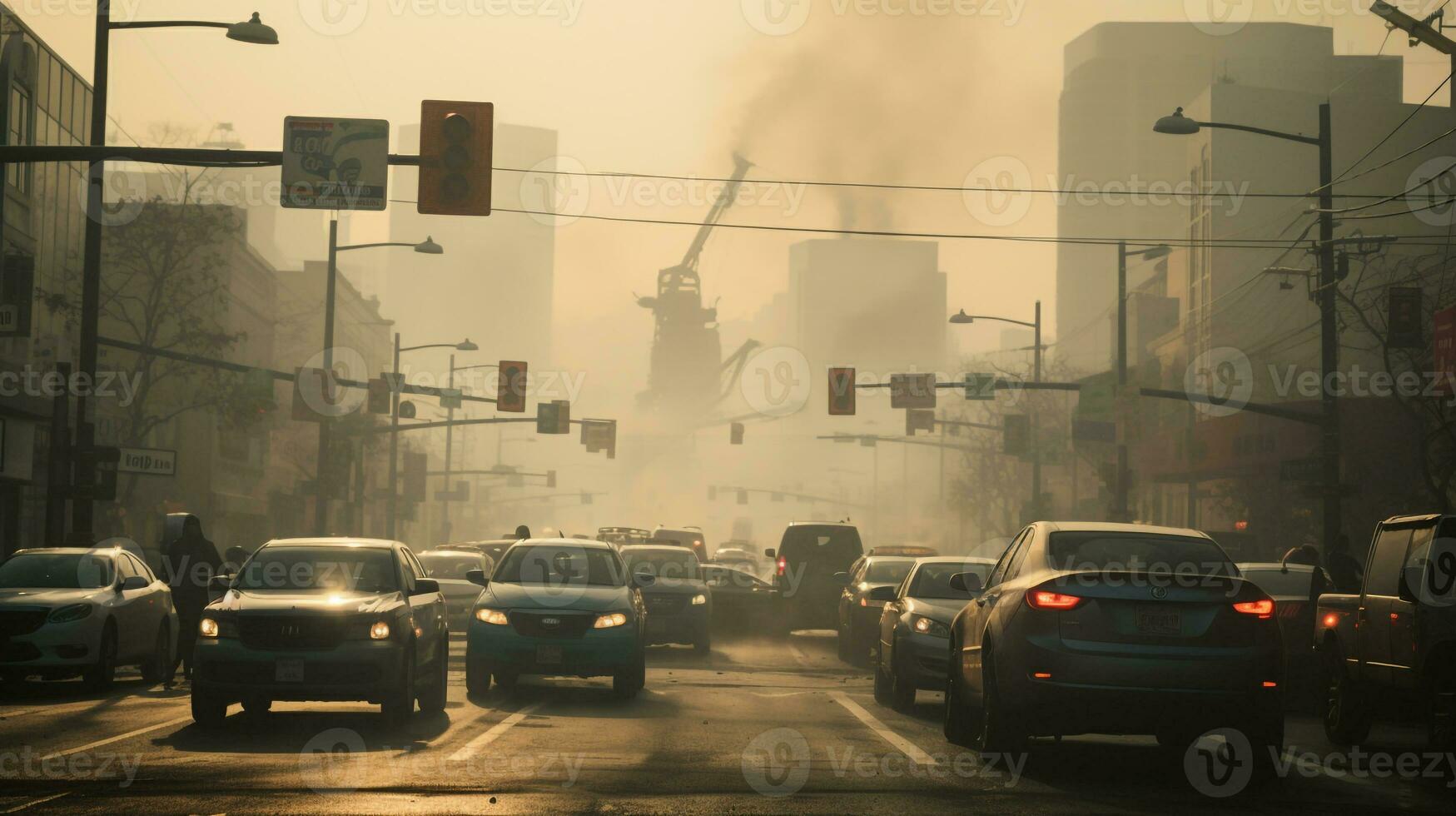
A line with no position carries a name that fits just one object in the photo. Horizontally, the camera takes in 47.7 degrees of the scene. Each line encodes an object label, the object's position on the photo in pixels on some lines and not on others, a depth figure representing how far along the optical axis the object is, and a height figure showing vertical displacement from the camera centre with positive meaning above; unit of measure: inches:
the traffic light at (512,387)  1923.0 +85.8
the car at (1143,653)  432.1 -47.5
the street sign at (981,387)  1925.4 +98.6
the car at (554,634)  697.0 -73.8
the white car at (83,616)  730.2 -76.3
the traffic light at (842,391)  1926.7 +89.2
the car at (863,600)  975.0 -81.1
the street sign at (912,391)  1975.9 +94.8
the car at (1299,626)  724.7 -65.7
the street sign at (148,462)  1113.4 -6.9
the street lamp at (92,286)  956.6 +101.8
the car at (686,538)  1727.4 -80.8
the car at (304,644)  549.0 -63.8
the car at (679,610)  1030.4 -92.5
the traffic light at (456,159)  679.7 +124.8
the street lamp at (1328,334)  1176.8 +104.9
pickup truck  506.9 -51.8
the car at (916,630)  664.4 -66.5
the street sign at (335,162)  729.0 +131.1
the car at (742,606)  1302.9 -112.0
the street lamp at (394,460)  2394.2 -4.9
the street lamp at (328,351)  1769.2 +112.2
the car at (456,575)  1321.4 -96.2
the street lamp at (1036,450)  2153.1 +30.7
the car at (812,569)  1302.9 -82.4
